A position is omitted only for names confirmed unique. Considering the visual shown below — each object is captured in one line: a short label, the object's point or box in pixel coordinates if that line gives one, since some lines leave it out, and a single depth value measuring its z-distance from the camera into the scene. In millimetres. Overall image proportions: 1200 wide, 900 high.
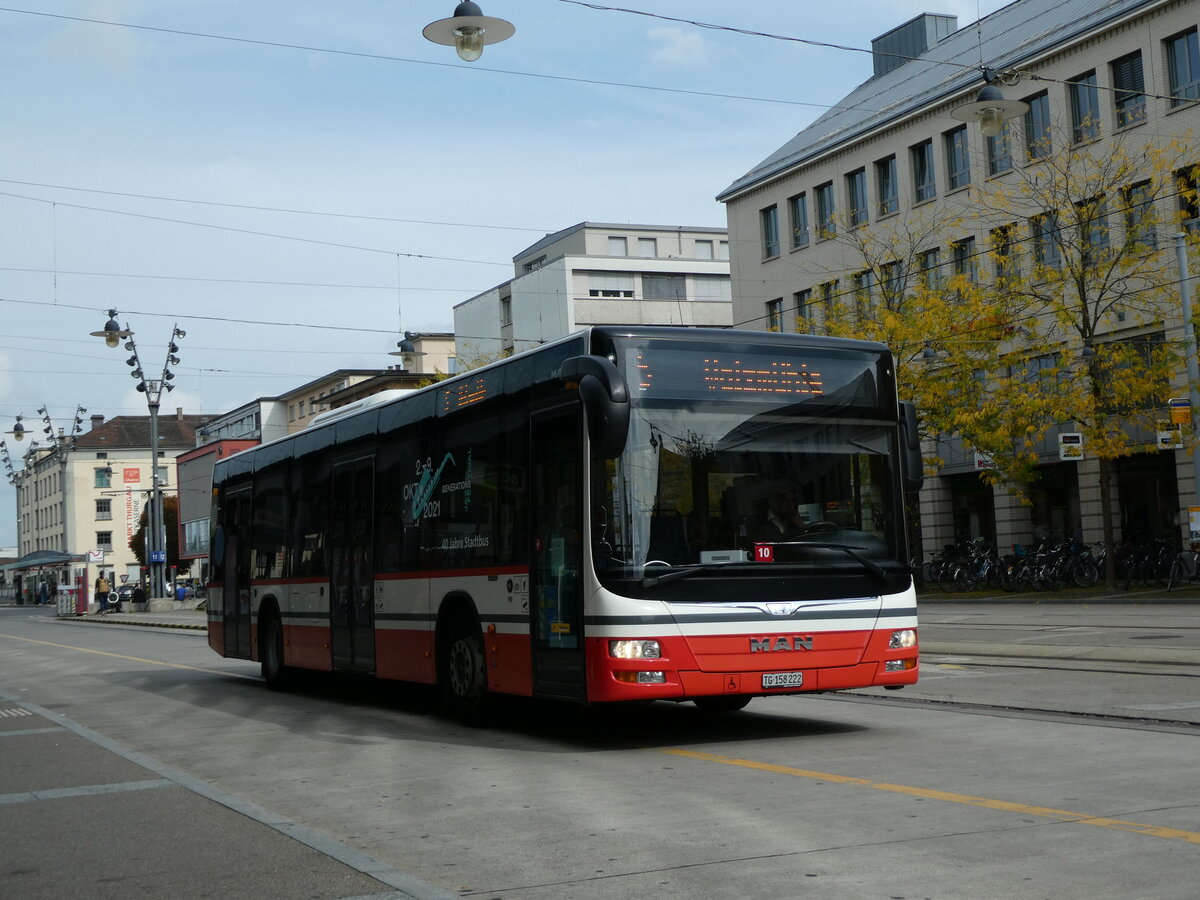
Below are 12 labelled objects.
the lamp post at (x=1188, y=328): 33219
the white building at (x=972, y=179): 39156
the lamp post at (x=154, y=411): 40906
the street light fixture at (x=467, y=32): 15445
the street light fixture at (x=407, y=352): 40844
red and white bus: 10305
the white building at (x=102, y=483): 127688
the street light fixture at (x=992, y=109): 22750
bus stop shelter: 73375
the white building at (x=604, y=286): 79375
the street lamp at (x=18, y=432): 65375
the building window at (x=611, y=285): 79875
